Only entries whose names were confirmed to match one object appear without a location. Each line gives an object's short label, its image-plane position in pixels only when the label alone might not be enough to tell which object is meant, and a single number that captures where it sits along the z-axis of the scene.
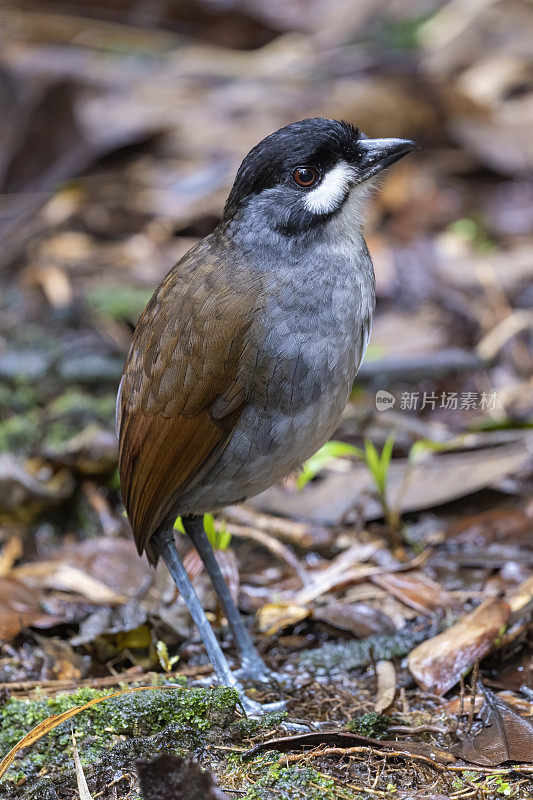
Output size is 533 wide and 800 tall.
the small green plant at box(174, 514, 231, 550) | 7.07
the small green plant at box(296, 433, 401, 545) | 7.66
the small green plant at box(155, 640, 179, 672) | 6.30
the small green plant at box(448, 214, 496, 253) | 13.31
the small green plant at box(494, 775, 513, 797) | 4.77
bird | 5.64
